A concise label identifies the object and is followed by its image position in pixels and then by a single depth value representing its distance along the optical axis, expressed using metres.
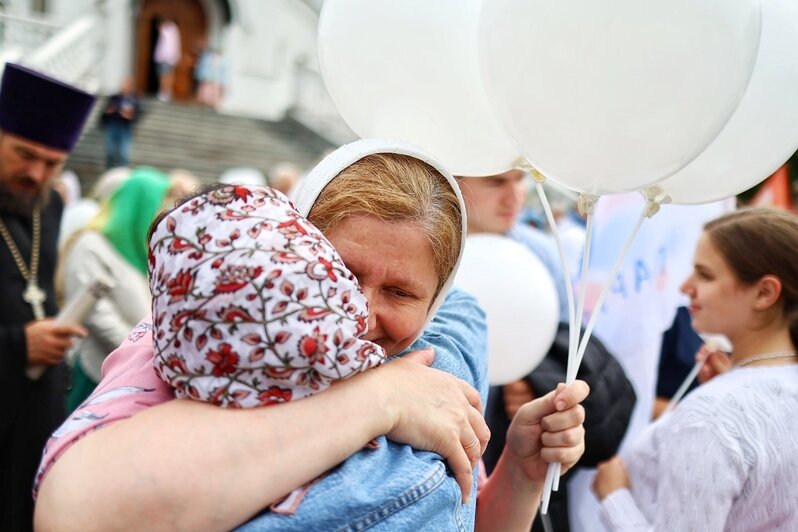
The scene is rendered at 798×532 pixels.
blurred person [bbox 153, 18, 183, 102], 17.92
